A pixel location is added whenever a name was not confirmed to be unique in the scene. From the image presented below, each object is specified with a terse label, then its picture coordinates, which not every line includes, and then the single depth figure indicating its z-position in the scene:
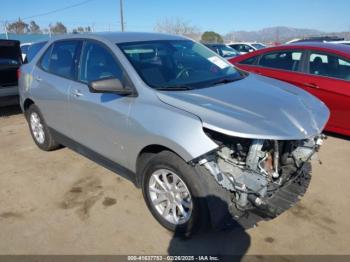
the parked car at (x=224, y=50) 14.15
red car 4.99
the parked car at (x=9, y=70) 7.17
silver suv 2.65
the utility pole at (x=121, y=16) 30.49
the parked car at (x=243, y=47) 17.94
